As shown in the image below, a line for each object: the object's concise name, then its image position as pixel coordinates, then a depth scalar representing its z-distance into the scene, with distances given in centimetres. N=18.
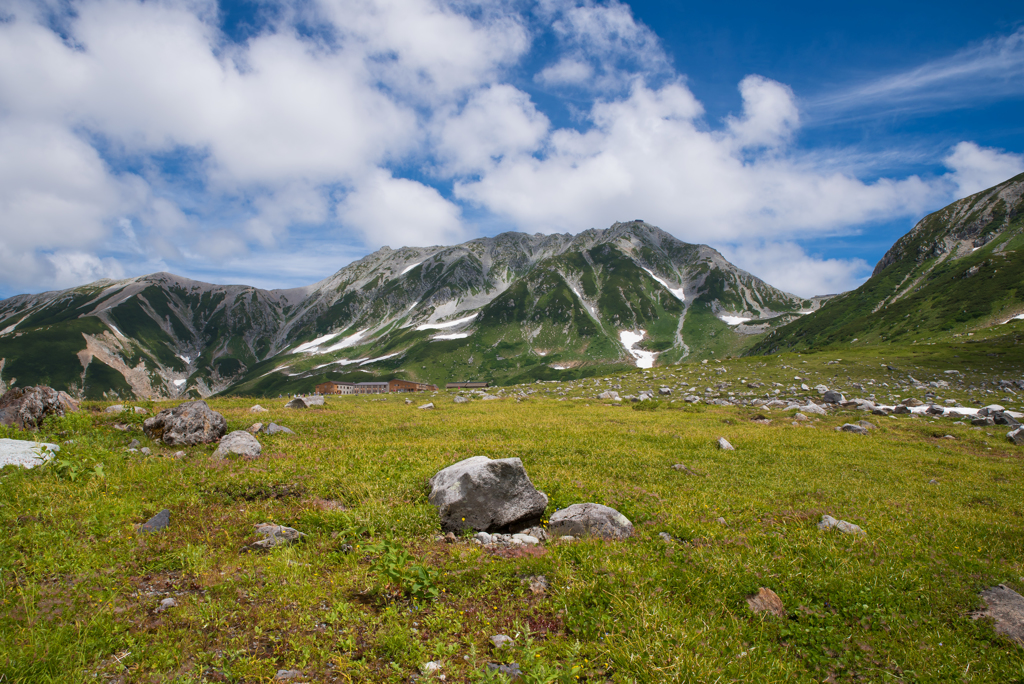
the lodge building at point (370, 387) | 11755
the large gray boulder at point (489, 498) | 991
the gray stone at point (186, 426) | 1504
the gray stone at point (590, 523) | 948
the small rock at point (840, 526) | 1009
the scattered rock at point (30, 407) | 1386
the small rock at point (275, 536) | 838
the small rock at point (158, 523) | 853
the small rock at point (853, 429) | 2250
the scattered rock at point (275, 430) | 1739
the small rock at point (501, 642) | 583
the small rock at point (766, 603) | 714
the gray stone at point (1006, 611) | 669
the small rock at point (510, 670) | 535
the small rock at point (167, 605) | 622
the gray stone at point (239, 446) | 1348
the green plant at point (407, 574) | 709
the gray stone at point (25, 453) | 1058
